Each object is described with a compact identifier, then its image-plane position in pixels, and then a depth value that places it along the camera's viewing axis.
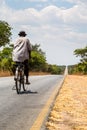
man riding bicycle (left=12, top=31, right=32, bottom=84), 15.55
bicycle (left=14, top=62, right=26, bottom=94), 15.54
